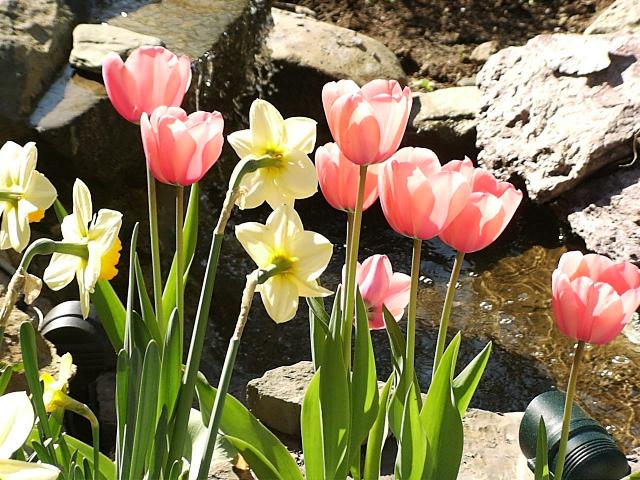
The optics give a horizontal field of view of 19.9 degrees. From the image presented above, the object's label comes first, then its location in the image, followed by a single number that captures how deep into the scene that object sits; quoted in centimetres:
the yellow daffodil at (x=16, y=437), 105
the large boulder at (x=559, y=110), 401
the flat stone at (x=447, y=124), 476
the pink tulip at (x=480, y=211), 135
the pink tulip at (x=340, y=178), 140
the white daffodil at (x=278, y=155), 132
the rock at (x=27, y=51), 288
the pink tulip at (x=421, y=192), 132
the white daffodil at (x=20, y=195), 127
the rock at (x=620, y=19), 484
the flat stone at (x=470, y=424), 191
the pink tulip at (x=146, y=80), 135
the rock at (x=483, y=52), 613
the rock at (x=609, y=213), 378
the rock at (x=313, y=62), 491
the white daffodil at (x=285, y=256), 126
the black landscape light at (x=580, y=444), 162
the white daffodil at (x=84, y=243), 123
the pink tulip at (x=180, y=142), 131
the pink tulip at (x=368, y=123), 131
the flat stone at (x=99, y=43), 371
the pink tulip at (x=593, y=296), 133
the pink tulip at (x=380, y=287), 150
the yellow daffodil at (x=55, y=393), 139
